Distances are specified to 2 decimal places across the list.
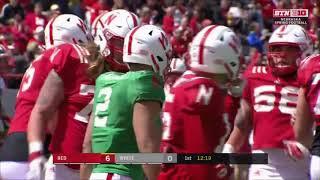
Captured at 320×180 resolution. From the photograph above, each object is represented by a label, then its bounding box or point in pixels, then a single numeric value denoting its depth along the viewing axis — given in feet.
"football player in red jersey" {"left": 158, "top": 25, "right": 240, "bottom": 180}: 35.14
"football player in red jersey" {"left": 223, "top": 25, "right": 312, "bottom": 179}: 52.16
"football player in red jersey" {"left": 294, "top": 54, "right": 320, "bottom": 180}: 47.73
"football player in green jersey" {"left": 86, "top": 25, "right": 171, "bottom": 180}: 35.91
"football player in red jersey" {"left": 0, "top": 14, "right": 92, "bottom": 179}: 45.85
